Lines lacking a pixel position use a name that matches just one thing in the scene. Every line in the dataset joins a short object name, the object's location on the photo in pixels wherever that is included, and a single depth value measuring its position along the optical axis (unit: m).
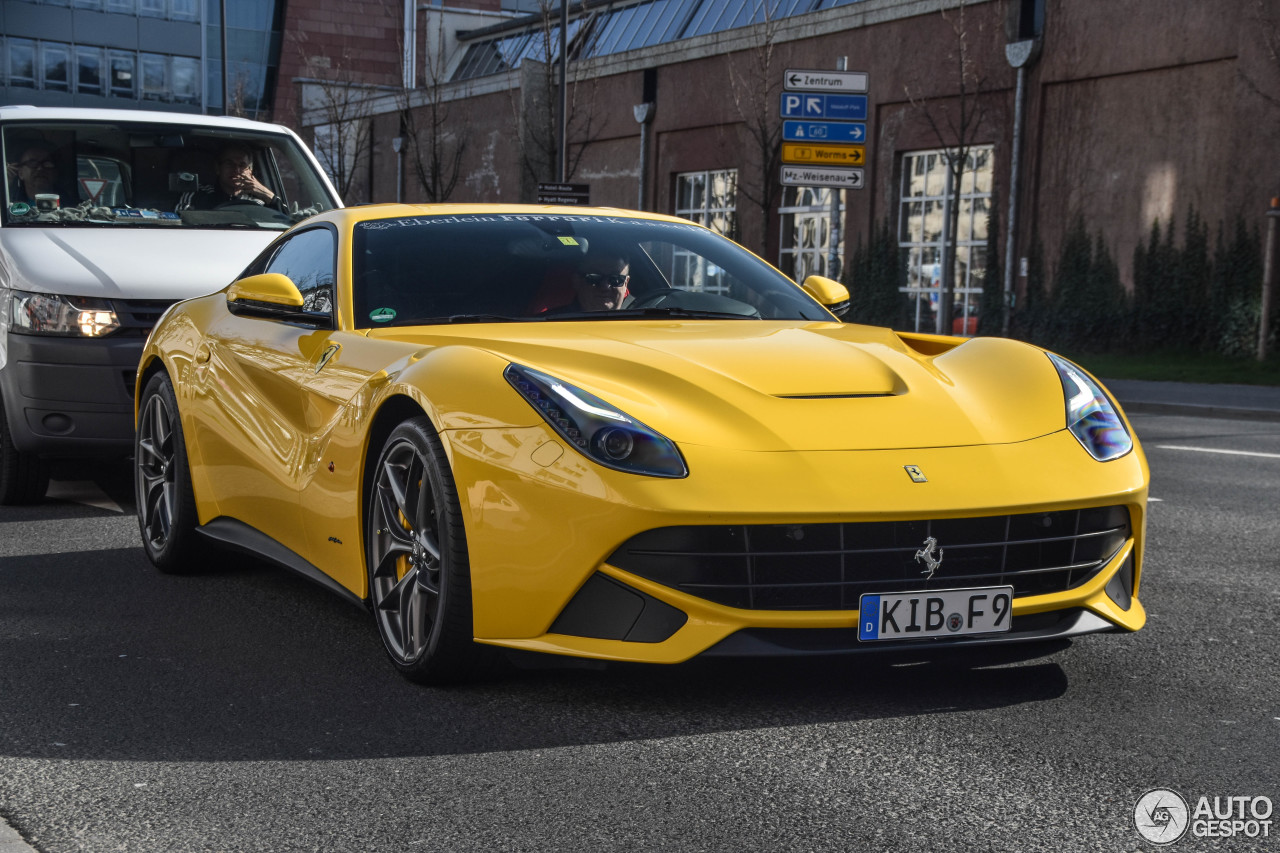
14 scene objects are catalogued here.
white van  7.60
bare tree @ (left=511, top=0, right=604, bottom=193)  38.22
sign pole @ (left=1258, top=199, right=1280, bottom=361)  21.31
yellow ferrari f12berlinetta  3.75
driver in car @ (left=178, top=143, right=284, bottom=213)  9.18
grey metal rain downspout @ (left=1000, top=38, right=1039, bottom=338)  26.27
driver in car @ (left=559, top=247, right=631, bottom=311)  5.14
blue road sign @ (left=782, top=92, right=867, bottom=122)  17.72
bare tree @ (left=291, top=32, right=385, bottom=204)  47.06
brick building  23.39
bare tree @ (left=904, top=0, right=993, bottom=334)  27.17
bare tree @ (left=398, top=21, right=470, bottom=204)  43.81
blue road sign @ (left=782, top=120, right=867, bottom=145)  17.62
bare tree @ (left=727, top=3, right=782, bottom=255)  30.50
